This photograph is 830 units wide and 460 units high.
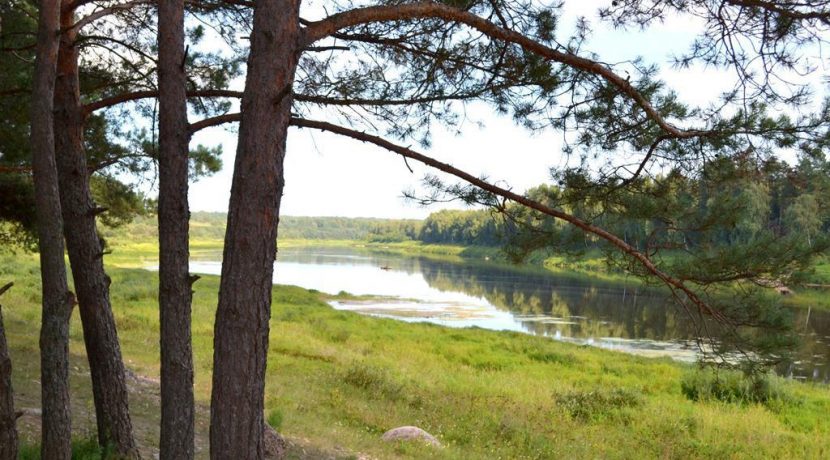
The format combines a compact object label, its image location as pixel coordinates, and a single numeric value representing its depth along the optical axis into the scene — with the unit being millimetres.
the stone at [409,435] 7812
